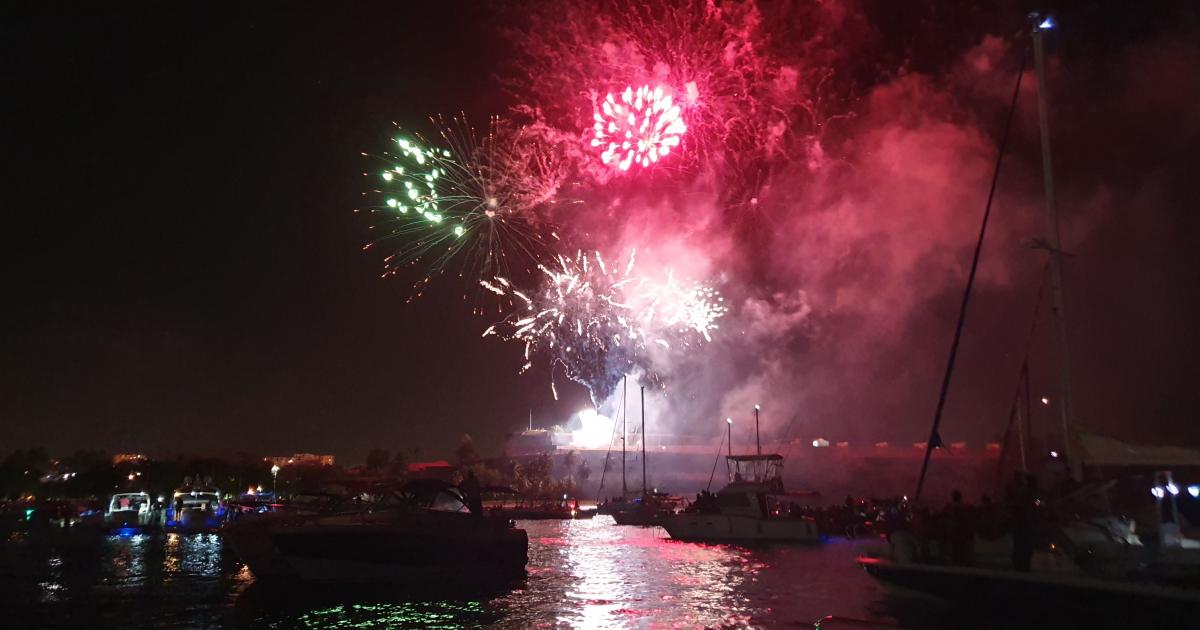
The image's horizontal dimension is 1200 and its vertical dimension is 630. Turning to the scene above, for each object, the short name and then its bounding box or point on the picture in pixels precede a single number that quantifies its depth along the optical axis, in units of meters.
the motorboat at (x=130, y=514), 47.49
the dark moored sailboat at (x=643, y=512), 60.69
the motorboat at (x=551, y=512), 72.25
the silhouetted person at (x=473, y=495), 23.05
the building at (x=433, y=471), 57.04
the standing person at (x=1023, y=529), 14.02
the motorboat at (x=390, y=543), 20.06
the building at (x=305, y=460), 155.75
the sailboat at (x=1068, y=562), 12.22
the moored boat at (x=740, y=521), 39.56
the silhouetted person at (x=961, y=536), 15.77
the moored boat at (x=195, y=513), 46.97
